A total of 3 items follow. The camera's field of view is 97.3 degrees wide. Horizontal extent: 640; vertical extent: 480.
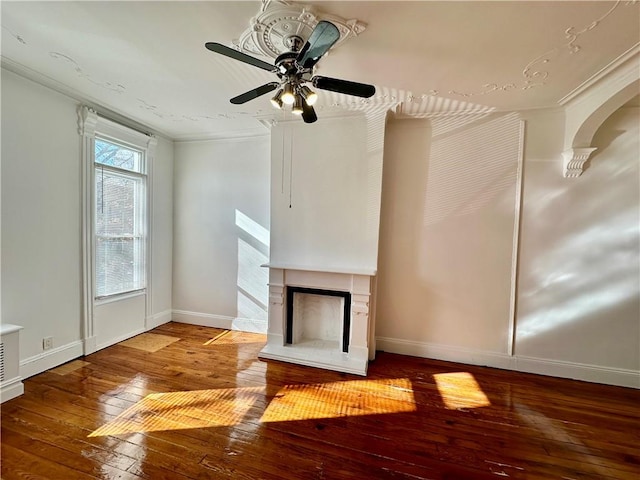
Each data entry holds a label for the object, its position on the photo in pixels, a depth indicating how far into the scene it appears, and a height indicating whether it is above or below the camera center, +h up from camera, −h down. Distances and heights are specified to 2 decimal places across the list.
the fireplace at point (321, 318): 3.02 -1.06
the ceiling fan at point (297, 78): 1.55 +0.93
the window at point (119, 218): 3.21 +0.04
